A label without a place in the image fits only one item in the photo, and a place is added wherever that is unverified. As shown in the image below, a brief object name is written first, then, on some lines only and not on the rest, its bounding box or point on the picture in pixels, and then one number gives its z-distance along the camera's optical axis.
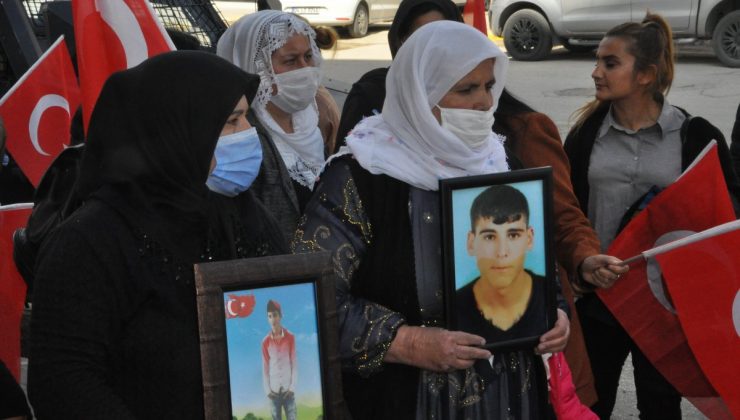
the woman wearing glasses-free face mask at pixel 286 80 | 3.71
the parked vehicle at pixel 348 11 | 18.64
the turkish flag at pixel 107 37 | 3.66
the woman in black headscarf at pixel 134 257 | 1.93
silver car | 14.16
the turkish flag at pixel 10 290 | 3.33
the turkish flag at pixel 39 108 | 4.65
